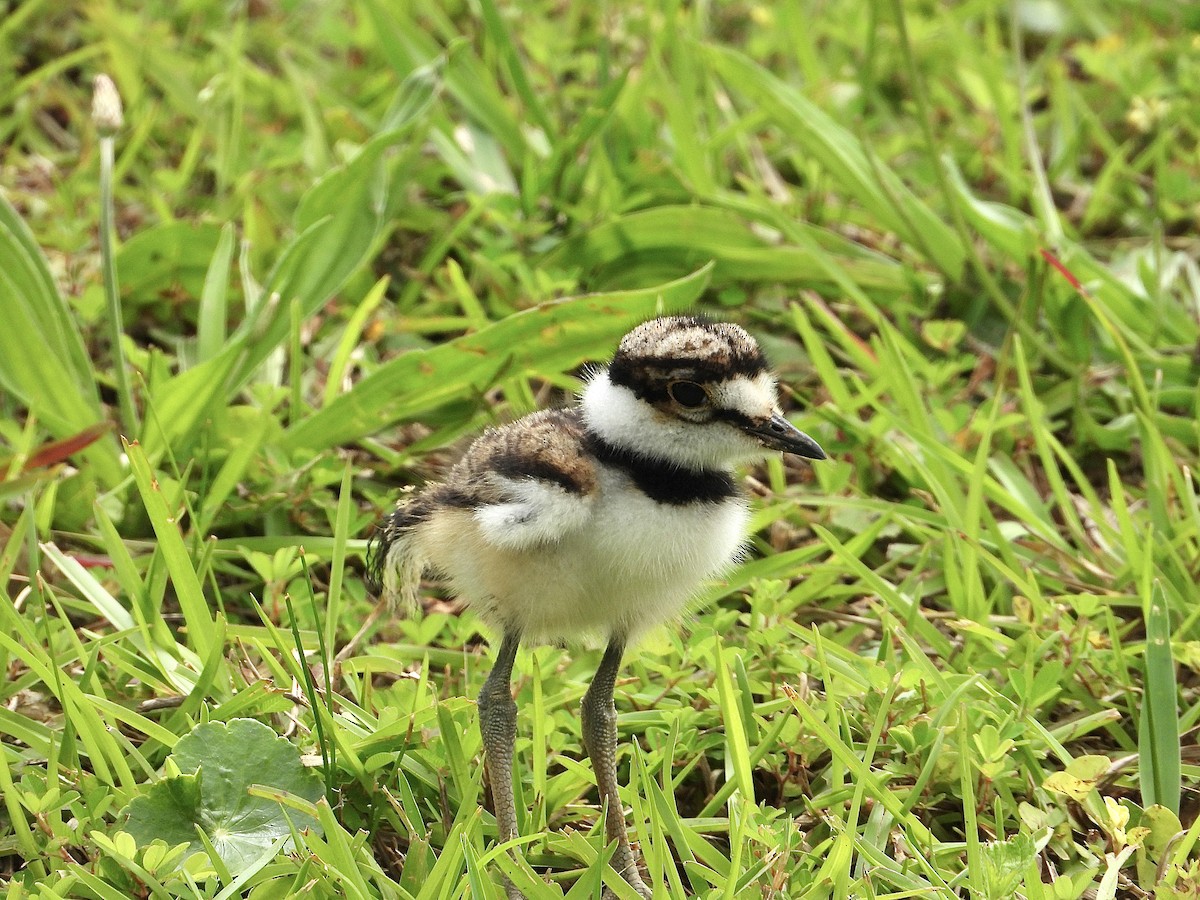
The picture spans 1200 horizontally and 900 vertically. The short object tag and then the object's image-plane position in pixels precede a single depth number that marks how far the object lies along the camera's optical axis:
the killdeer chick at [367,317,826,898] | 5.05
